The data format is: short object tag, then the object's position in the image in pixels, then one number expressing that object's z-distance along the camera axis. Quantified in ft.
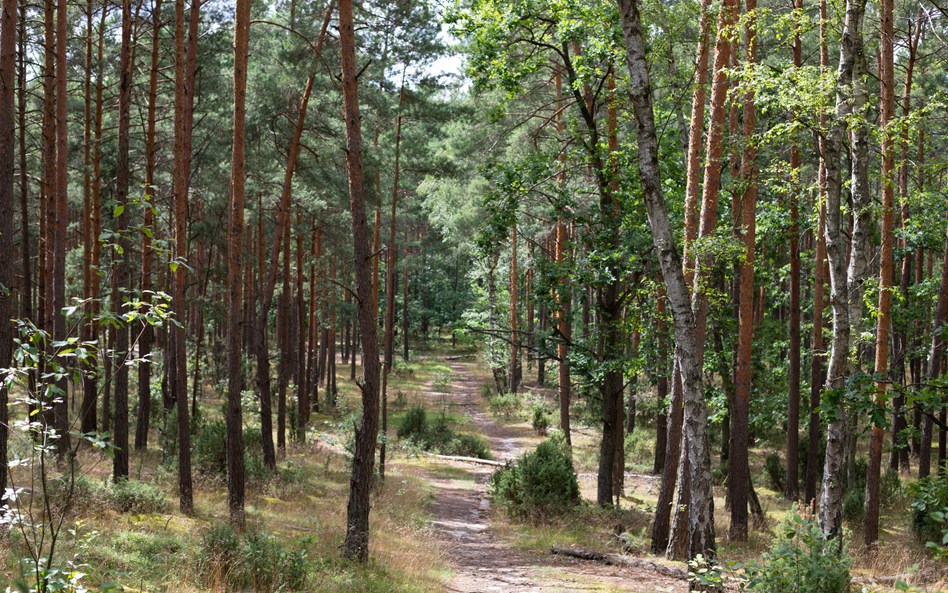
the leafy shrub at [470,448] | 62.90
